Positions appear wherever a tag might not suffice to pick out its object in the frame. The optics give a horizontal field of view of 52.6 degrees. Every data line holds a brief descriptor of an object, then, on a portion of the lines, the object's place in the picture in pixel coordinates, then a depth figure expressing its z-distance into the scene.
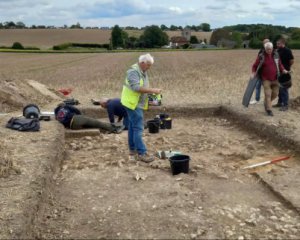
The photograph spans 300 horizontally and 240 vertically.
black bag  6.20
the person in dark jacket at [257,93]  8.29
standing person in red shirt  6.98
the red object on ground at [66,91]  10.88
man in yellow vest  4.86
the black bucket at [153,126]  6.81
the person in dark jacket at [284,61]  7.49
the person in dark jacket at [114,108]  6.56
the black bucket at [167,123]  7.08
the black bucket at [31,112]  6.75
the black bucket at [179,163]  4.65
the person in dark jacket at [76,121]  6.70
